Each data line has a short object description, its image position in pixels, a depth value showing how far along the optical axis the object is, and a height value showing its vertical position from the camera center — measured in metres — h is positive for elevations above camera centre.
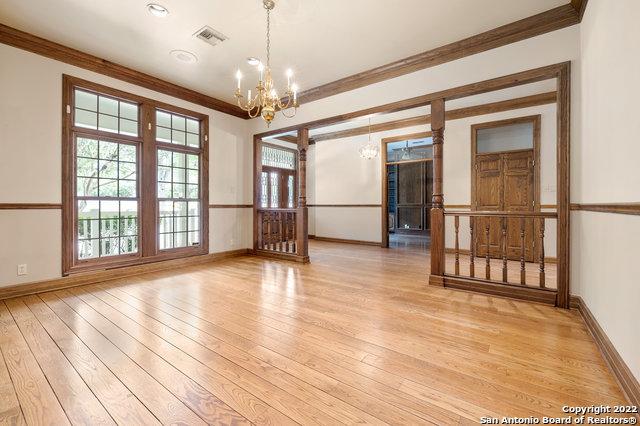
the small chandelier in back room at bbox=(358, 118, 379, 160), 6.21 +1.31
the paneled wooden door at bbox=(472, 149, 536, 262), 4.90 +0.31
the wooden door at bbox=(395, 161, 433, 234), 8.66 +0.44
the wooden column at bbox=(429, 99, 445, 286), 3.40 +0.07
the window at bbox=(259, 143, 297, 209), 7.27 +0.93
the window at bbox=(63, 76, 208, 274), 3.55 +0.48
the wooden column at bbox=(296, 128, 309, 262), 4.88 +0.26
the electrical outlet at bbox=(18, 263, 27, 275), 3.10 -0.63
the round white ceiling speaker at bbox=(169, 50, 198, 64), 3.51 +1.98
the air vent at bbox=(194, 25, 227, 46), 3.05 +1.96
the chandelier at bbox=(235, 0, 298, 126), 2.76 +1.15
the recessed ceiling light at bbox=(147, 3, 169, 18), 2.68 +1.95
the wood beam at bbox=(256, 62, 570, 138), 2.82 +1.39
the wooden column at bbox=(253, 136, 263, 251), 5.58 +0.56
